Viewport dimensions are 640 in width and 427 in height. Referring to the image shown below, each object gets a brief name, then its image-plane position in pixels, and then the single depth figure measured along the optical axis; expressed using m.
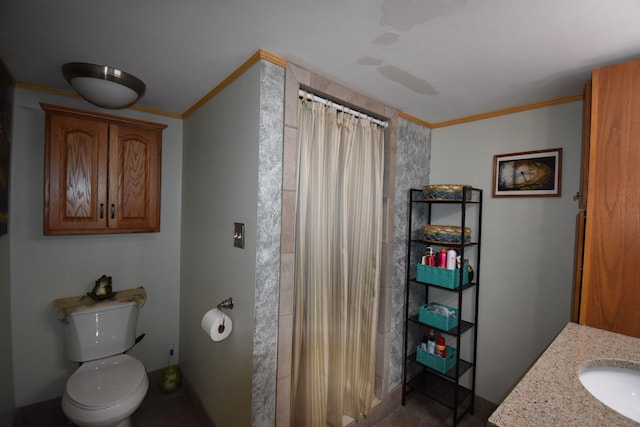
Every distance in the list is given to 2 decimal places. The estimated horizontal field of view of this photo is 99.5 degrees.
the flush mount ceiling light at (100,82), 1.48
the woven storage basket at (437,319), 2.07
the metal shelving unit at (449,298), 2.15
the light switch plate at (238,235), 1.53
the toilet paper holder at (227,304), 1.61
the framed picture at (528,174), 1.90
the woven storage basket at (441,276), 2.01
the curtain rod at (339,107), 1.60
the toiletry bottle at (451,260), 2.03
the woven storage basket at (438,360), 2.10
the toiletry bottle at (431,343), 2.20
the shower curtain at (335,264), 1.65
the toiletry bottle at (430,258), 2.16
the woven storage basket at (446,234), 2.05
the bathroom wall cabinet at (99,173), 1.80
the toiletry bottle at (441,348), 2.13
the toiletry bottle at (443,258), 2.08
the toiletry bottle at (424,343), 2.25
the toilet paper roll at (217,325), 1.55
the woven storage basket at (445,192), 2.03
